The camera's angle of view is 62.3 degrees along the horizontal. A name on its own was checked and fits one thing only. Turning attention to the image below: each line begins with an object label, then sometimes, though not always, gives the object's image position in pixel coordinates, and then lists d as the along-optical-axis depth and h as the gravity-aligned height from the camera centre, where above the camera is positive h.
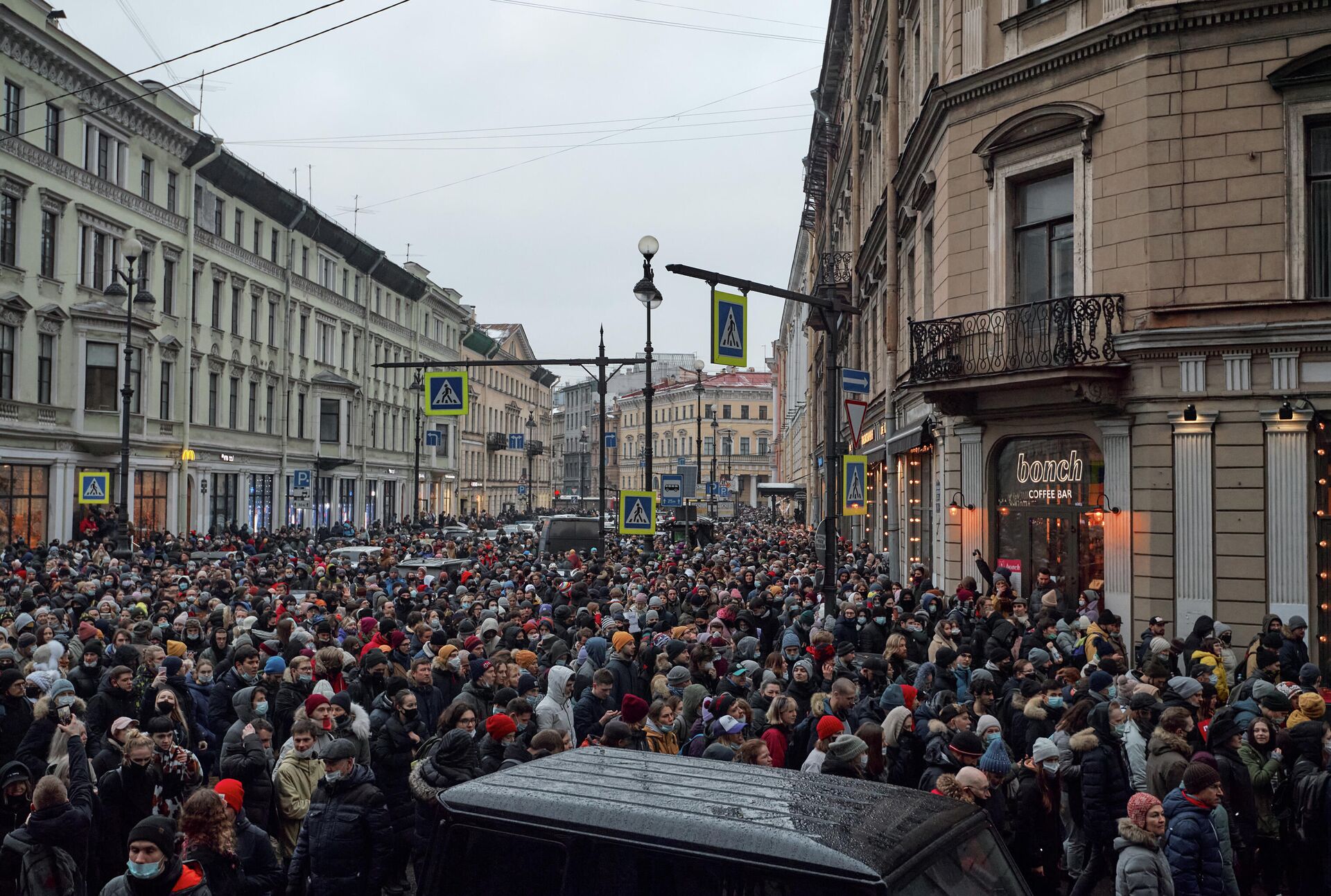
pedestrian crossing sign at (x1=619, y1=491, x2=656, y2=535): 23.20 -0.51
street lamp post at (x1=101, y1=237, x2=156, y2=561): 26.39 +1.19
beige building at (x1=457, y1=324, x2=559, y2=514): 84.44 +5.53
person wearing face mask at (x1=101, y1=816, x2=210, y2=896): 4.99 -1.76
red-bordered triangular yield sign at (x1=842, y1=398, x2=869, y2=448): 14.52 +1.03
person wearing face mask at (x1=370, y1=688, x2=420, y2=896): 8.02 -2.06
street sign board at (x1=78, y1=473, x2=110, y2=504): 24.58 -0.05
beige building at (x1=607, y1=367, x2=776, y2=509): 126.94 +7.47
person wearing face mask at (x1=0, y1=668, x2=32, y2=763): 8.38 -1.75
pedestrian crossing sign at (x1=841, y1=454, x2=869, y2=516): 16.30 +0.11
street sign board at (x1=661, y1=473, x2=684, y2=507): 32.44 +0.00
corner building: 15.20 +2.80
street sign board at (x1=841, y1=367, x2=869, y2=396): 16.52 +1.66
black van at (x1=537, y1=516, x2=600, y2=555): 33.97 -1.43
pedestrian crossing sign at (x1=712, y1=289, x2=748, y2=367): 14.73 +2.18
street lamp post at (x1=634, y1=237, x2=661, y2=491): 19.11 +3.58
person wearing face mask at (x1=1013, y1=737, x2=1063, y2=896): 7.50 -2.24
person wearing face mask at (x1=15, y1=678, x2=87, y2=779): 7.61 -1.72
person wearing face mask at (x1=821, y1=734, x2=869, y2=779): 7.25 -1.76
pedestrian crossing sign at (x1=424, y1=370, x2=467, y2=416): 22.06 +1.93
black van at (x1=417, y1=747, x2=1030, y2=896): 3.80 -1.28
